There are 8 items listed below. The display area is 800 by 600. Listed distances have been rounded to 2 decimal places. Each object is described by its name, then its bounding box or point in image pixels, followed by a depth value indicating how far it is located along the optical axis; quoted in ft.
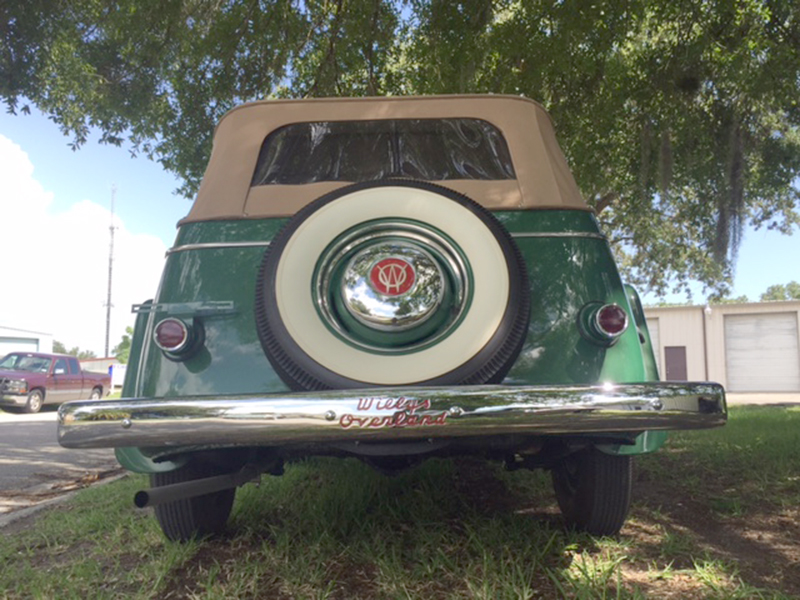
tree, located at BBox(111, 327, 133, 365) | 191.54
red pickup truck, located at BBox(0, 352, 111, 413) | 44.32
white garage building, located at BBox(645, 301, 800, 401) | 77.25
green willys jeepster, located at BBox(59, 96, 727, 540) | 5.99
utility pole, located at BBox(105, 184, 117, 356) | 116.67
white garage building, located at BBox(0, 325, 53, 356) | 108.99
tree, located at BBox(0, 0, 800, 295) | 18.31
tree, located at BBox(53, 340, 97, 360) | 227.53
